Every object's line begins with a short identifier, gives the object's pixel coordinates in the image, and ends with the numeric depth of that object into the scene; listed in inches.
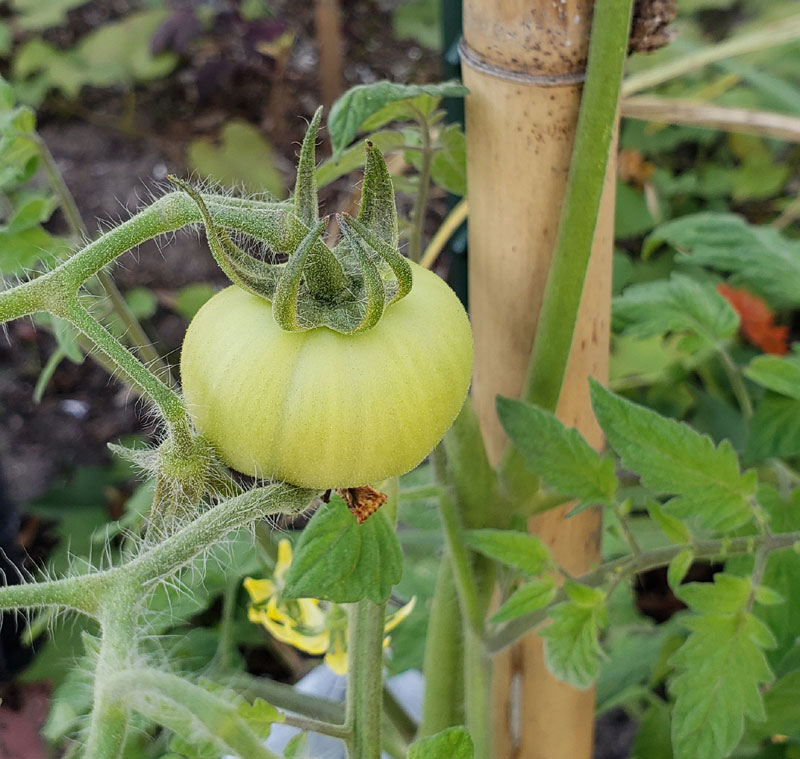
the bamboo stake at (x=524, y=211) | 20.1
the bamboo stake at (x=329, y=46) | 75.6
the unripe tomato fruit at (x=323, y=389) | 13.8
